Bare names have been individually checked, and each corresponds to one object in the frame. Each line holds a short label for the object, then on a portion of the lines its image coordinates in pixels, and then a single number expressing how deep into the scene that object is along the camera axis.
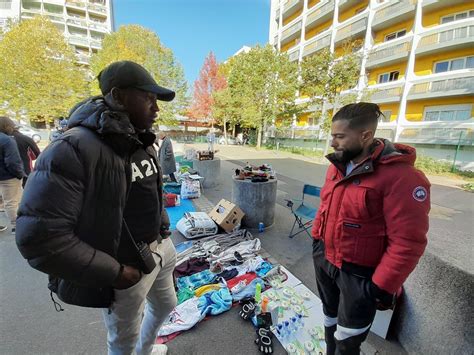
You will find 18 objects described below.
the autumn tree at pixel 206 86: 33.00
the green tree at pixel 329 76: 14.66
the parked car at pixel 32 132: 19.54
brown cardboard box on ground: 4.24
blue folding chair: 4.19
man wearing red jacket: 1.26
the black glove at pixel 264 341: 2.05
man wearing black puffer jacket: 0.90
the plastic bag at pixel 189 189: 6.47
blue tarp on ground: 5.09
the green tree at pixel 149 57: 21.55
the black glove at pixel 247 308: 2.40
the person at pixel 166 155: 6.97
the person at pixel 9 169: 3.74
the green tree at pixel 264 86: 21.39
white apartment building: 33.84
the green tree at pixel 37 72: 17.45
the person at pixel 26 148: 4.53
